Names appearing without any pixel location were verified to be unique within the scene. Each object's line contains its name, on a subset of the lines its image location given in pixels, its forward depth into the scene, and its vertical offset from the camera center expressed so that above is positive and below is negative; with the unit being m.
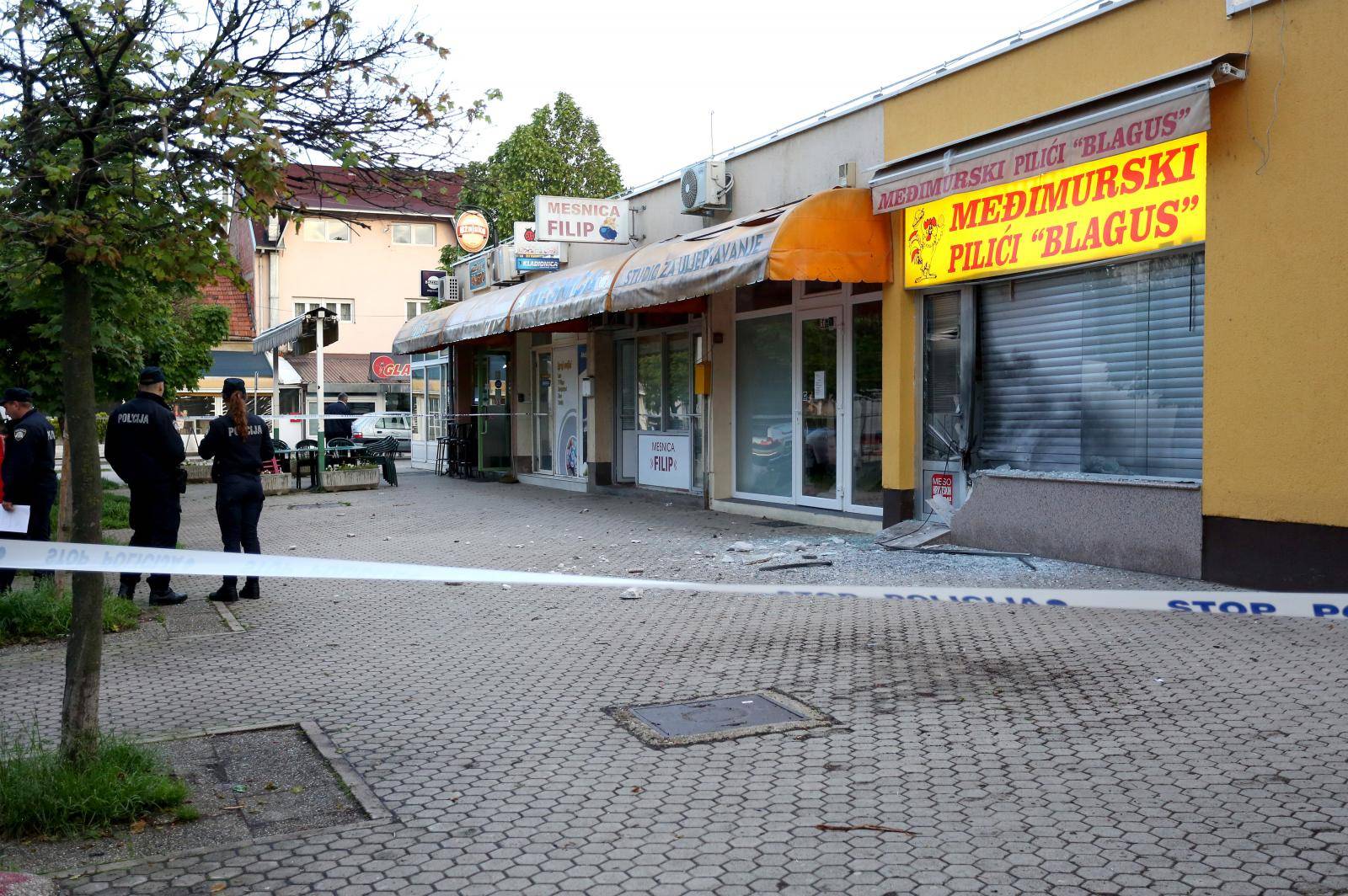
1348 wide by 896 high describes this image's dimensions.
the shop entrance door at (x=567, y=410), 20.11 -0.15
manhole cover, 5.34 -1.58
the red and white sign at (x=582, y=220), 16.11 +2.66
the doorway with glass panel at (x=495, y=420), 23.44 -0.36
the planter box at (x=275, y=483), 19.55 -1.36
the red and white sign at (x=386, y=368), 38.53 +1.25
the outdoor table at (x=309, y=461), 20.22 -1.01
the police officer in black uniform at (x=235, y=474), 9.12 -0.55
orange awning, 11.12 +1.54
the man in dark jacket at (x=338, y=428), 33.31 -0.68
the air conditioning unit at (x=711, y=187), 14.43 +2.74
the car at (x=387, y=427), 36.00 -0.72
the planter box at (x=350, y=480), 20.03 -1.36
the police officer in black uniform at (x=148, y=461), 8.70 -0.42
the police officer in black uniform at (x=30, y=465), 8.77 -0.44
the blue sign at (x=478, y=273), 22.31 +2.62
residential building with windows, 42.59 +4.58
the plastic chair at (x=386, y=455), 21.67 -1.09
